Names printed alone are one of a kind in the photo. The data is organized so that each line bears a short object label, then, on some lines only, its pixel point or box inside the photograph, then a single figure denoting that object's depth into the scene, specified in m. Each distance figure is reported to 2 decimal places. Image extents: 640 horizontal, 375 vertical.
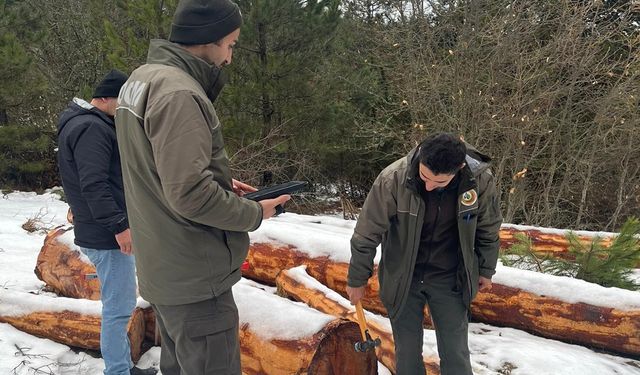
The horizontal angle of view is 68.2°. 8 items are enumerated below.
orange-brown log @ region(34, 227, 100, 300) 4.15
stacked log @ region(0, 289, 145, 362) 3.41
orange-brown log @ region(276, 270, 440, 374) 3.15
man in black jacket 2.62
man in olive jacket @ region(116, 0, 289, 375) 1.61
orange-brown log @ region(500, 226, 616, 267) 5.35
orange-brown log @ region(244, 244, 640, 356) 3.54
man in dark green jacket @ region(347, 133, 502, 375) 2.52
